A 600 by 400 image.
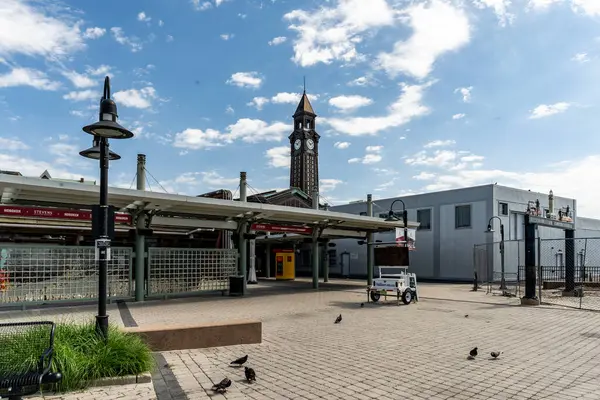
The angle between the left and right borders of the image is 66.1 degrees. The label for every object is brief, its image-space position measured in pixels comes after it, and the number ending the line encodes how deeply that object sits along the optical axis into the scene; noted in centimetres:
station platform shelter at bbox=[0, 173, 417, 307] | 1309
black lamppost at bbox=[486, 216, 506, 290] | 2148
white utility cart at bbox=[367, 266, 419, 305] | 1578
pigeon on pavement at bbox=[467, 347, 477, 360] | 731
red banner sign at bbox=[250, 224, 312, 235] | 2022
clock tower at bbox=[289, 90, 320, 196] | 7069
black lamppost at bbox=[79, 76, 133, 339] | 614
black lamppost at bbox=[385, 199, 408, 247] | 1789
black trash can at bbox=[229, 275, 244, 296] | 1814
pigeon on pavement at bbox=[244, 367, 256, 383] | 594
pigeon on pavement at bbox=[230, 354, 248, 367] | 663
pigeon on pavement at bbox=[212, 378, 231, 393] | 550
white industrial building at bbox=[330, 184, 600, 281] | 3112
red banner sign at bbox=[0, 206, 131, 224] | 1608
